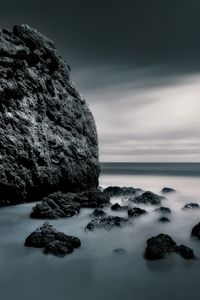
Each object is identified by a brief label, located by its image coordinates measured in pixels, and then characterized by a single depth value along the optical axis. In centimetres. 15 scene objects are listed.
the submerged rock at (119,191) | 1096
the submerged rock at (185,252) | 464
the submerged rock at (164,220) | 694
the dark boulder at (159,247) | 464
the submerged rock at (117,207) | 814
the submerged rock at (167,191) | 1348
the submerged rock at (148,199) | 932
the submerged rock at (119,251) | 490
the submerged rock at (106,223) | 617
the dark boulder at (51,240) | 485
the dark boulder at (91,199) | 846
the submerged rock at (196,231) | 575
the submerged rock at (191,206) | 881
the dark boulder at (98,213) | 724
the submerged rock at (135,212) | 732
